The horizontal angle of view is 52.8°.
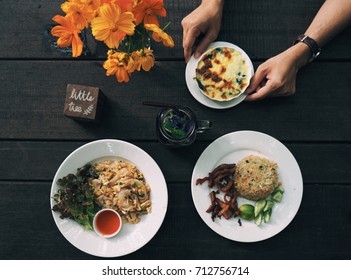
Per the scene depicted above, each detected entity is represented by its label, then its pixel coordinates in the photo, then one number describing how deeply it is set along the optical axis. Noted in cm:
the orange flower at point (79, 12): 86
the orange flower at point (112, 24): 83
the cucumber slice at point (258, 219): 131
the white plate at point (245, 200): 132
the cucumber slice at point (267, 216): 131
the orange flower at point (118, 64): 96
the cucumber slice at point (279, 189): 133
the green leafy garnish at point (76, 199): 126
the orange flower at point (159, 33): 88
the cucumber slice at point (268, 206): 131
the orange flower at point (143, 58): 100
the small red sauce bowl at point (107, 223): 127
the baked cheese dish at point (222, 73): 132
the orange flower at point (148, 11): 90
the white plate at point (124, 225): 129
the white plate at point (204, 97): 135
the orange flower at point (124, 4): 85
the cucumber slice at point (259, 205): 131
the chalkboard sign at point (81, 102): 126
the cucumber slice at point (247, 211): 131
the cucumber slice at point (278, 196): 132
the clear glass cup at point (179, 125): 123
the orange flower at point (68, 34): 92
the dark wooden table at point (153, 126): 138
